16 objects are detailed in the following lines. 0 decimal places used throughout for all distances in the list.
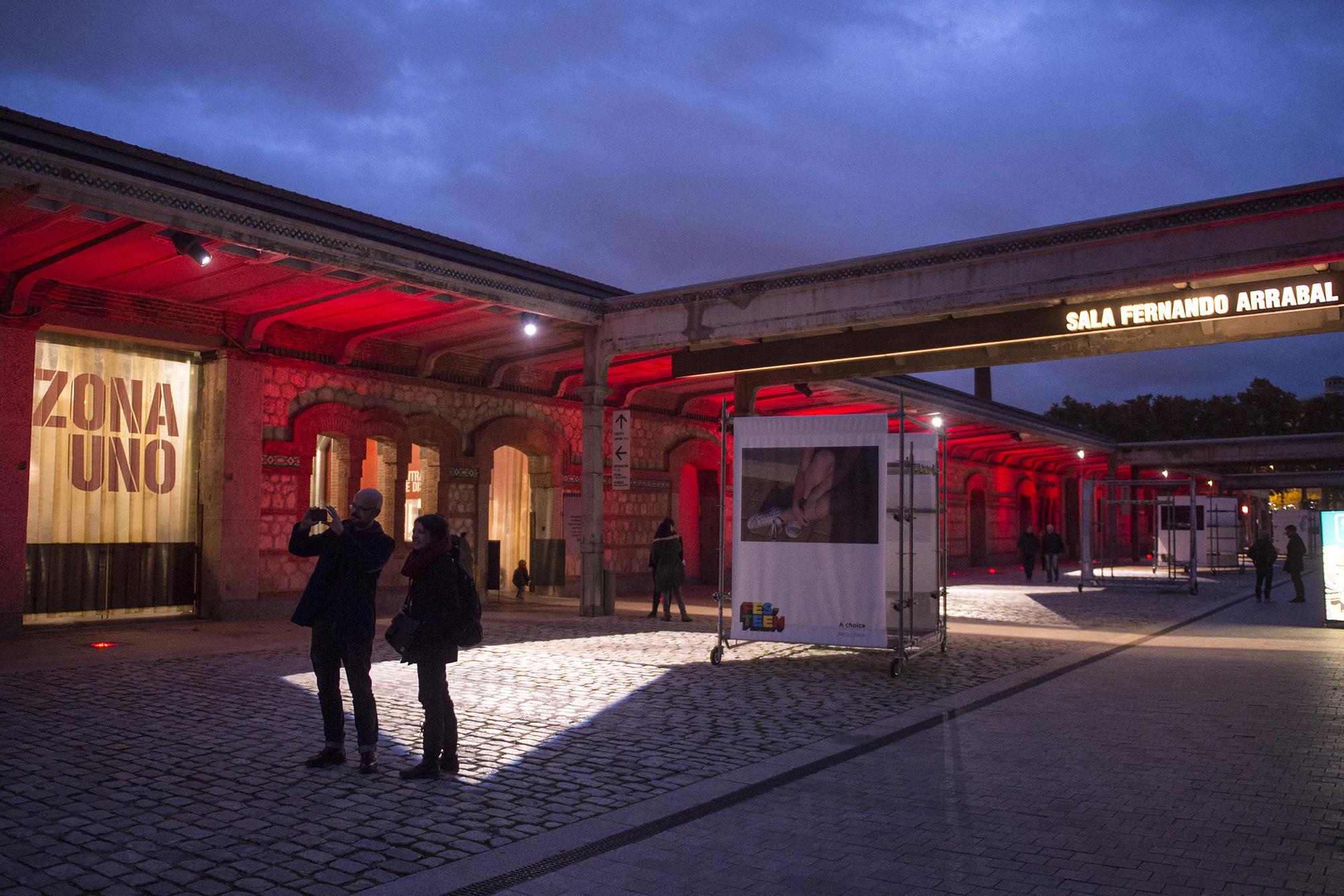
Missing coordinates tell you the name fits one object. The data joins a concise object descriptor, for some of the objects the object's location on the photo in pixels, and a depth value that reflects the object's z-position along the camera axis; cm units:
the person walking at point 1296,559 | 2170
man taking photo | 624
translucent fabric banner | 1347
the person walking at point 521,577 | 2003
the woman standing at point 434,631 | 611
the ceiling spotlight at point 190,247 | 1059
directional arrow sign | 1667
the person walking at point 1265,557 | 2139
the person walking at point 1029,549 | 2880
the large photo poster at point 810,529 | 1041
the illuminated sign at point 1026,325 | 1091
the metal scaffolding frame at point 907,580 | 1028
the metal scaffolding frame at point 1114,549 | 2320
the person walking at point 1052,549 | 2708
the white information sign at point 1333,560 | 1653
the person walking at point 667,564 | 1580
